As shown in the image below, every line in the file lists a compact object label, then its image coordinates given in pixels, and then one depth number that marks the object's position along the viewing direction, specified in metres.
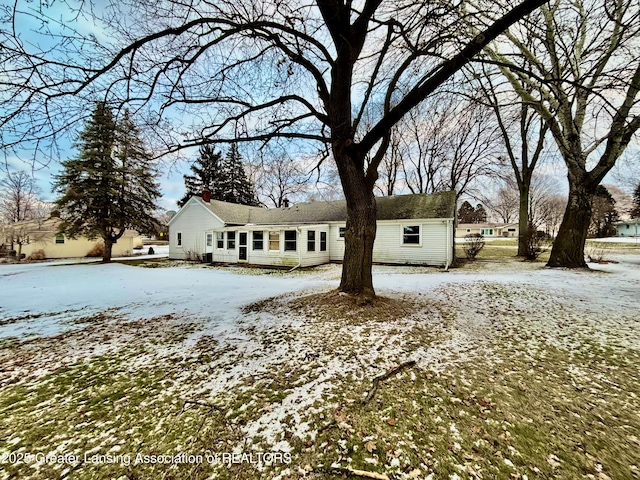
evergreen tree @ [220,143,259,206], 31.30
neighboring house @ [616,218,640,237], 40.03
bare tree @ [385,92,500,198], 19.81
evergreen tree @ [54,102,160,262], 17.08
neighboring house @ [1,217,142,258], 21.78
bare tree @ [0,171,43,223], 28.36
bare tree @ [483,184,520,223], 40.53
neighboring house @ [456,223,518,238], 55.84
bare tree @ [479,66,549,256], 15.80
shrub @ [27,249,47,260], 22.05
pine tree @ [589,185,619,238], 36.84
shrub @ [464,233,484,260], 17.03
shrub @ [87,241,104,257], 24.36
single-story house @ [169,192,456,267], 14.30
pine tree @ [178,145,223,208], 31.09
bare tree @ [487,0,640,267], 9.38
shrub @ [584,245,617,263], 12.73
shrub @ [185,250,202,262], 18.98
